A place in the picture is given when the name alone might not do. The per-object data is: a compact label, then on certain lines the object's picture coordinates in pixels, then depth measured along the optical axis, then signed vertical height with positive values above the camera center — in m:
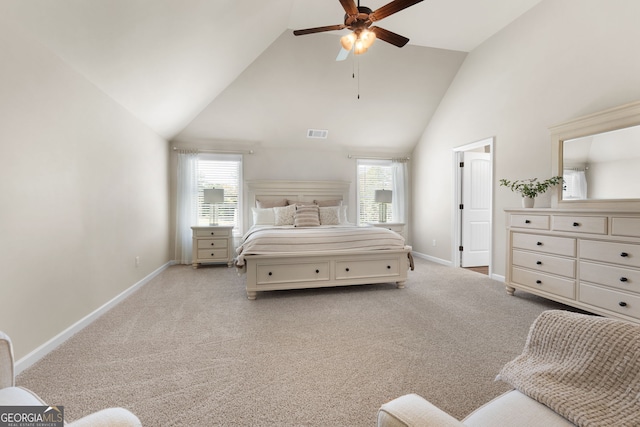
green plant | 3.21 +0.27
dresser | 2.30 -0.47
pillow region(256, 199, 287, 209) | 5.28 +0.11
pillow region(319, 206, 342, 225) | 4.99 -0.13
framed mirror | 2.61 +0.49
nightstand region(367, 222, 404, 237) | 5.27 -0.33
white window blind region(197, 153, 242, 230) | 5.38 +0.49
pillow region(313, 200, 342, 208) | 5.47 +0.11
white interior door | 4.95 -0.02
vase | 3.31 +0.07
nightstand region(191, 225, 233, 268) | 4.91 -0.61
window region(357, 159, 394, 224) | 6.11 +0.51
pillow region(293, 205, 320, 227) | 4.65 -0.14
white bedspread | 3.30 -0.39
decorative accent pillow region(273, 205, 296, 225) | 4.92 -0.09
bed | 3.29 -0.60
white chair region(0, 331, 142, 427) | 0.71 -0.53
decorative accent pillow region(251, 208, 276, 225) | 5.02 -0.15
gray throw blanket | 0.79 -0.52
